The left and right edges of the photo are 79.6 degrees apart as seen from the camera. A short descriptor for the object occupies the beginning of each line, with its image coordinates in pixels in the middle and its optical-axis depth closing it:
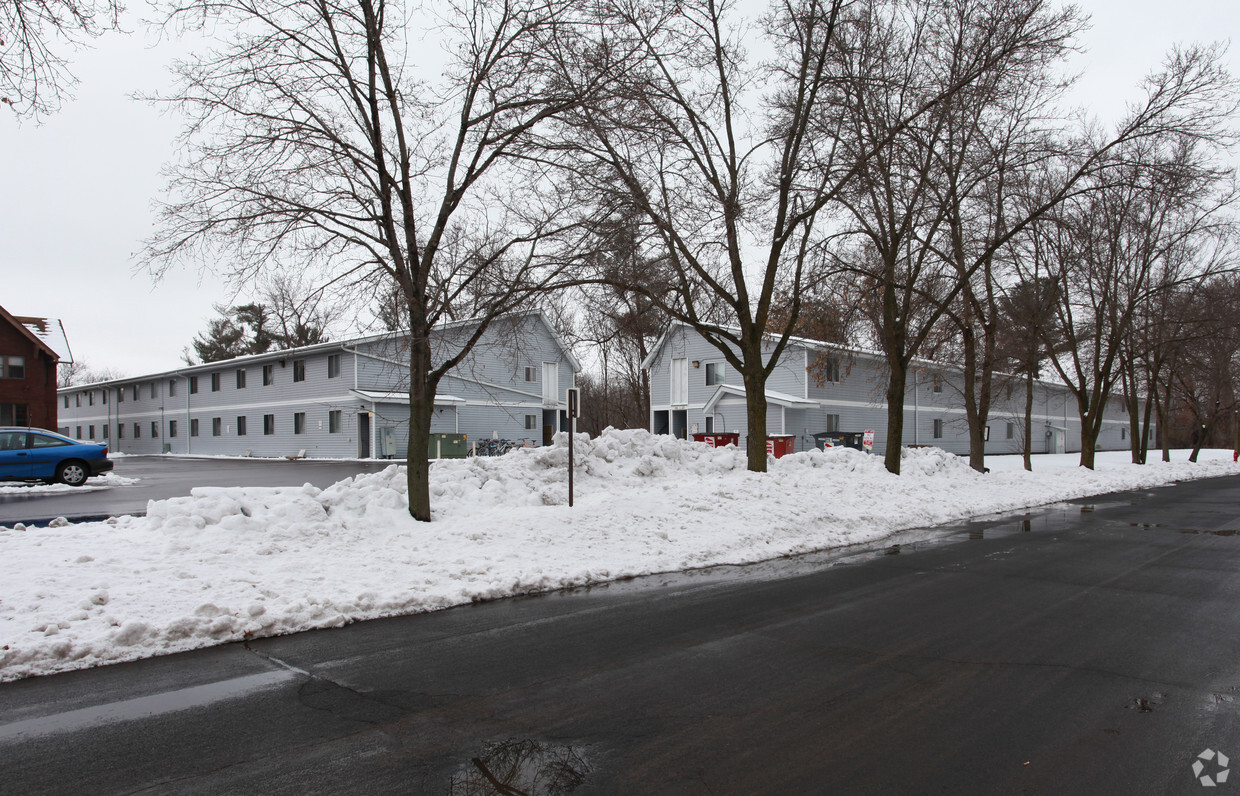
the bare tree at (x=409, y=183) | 10.17
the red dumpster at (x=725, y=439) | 27.91
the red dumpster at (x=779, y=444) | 26.95
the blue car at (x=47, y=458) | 21.02
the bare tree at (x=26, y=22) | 6.62
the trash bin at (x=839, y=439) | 33.67
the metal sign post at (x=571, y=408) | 12.20
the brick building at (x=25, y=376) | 38.88
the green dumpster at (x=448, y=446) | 33.75
